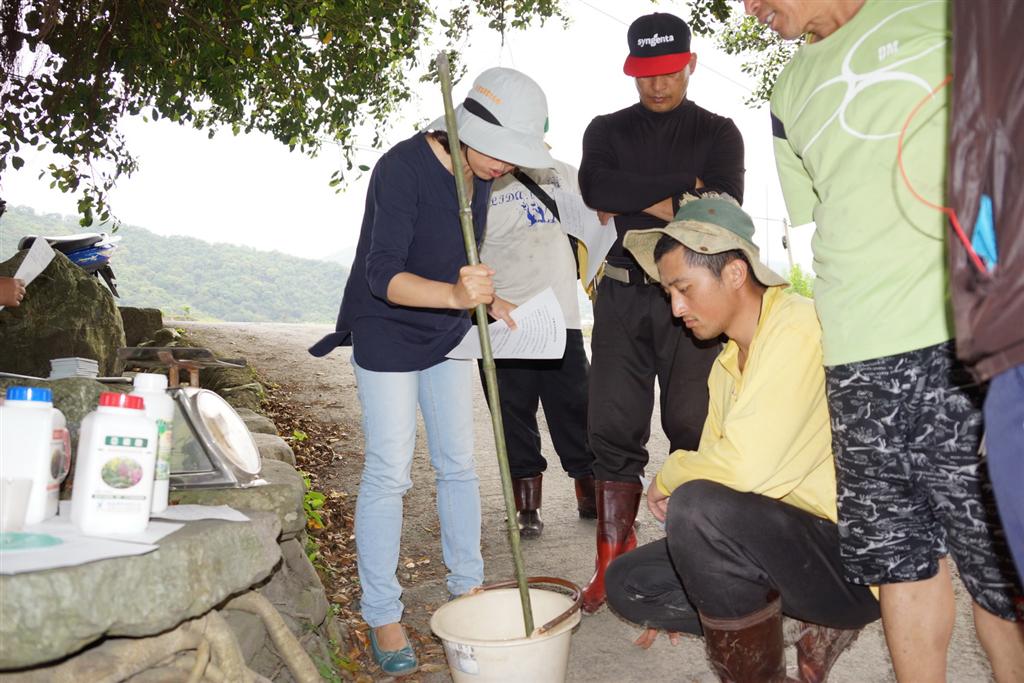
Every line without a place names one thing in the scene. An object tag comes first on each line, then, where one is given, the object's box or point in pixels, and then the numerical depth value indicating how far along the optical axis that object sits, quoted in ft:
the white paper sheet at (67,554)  5.96
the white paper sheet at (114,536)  6.71
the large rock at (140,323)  31.27
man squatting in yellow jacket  8.66
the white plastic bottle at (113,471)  6.72
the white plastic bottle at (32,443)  6.57
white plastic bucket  8.63
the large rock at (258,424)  16.31
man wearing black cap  12.24
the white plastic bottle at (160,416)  7.47
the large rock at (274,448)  13.05
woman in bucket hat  10.10
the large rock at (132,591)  5.83
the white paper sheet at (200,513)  7.59
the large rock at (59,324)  19.53
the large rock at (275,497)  8.73
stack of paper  9.60
